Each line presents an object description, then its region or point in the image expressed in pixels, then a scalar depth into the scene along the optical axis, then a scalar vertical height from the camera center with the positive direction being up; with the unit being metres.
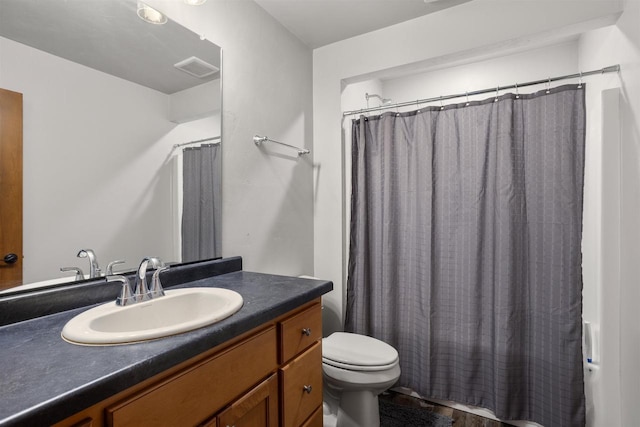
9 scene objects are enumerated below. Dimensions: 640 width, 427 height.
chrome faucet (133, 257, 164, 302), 1.05 -0.25
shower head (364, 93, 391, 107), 2.58 +1.04
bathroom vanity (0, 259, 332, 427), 0.55 -0.37
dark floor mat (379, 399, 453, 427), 1.79 -1.23
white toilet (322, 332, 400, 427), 1.53 -0.83
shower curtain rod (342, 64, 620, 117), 1.53 +0.71
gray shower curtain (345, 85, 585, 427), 1.62 -0.22
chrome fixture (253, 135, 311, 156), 1.79 +0.42
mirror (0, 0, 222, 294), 0.98 +0.33
